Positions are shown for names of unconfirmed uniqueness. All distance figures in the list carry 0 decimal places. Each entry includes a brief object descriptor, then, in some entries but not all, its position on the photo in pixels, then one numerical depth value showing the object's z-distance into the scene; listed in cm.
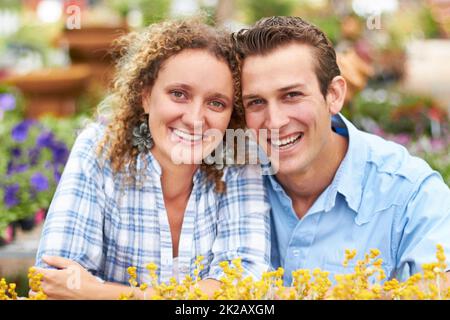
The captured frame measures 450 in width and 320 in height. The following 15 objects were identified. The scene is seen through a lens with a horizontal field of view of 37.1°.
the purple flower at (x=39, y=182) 414
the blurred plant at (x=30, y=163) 406
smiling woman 234
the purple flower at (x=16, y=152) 468
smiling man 240
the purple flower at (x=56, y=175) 435
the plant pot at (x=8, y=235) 385
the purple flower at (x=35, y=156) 462
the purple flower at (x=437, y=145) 483
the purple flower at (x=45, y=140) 465
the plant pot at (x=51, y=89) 800
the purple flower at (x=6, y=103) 615
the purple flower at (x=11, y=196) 399
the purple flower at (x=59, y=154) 462
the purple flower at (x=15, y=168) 438
